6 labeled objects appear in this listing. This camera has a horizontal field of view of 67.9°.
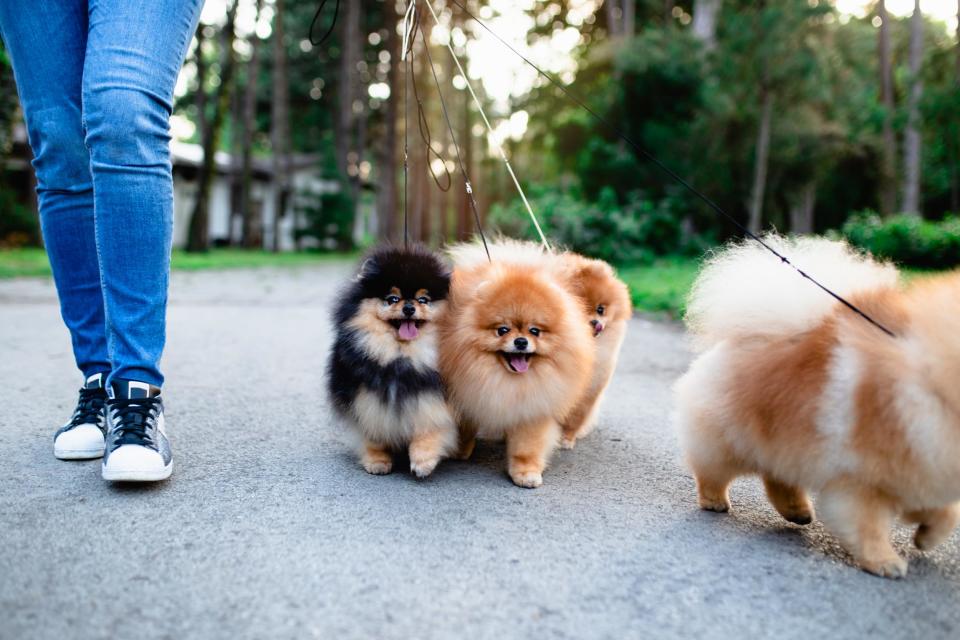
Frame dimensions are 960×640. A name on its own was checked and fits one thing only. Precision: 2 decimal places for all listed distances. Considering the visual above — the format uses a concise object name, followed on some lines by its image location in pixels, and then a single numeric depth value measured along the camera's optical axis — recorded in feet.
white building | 90.58
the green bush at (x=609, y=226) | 46.62
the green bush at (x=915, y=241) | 37.17
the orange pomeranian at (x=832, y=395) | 5.80
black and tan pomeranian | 8.25
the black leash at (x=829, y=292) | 6.26
